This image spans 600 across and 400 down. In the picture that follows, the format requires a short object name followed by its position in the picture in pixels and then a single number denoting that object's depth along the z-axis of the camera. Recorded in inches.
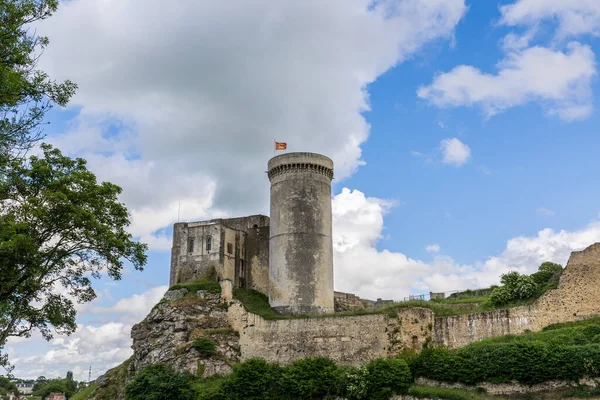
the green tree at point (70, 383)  5017.2
